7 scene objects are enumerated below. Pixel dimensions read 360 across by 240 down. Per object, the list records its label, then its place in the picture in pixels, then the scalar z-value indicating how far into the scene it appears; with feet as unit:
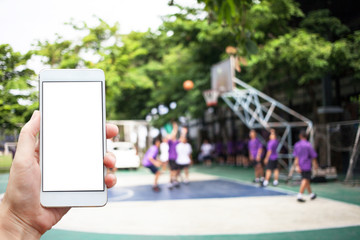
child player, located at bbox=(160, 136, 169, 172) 47.96
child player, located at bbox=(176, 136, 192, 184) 47.44
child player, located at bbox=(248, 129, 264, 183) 46.60
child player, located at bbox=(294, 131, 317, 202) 34.30
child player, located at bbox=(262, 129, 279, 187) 44.19
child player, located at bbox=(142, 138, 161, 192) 41.50
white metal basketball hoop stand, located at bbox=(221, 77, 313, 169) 54.49
